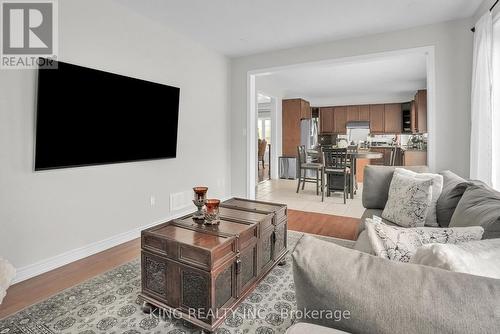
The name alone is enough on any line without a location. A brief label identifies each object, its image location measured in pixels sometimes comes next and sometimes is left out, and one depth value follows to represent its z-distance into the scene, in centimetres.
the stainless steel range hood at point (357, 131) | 904
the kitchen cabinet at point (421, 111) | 686
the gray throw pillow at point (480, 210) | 113
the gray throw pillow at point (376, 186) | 272
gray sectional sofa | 57
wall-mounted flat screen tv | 232
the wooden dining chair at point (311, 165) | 527
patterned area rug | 165
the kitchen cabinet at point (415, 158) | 596
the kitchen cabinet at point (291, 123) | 794
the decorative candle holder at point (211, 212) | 200
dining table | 523
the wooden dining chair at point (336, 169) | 523
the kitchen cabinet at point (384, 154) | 811
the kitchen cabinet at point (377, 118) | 879
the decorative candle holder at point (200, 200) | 213
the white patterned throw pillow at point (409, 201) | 208
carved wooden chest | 159
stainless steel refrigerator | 797
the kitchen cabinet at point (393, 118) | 862
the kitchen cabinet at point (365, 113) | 891
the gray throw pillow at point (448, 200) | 196
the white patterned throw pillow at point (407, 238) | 100
